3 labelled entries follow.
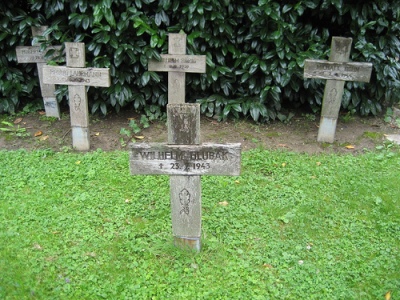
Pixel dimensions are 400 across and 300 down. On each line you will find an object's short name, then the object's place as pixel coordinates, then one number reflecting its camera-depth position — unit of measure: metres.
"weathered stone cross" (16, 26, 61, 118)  5.60
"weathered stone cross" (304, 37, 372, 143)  4.88
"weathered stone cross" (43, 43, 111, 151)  4.73
